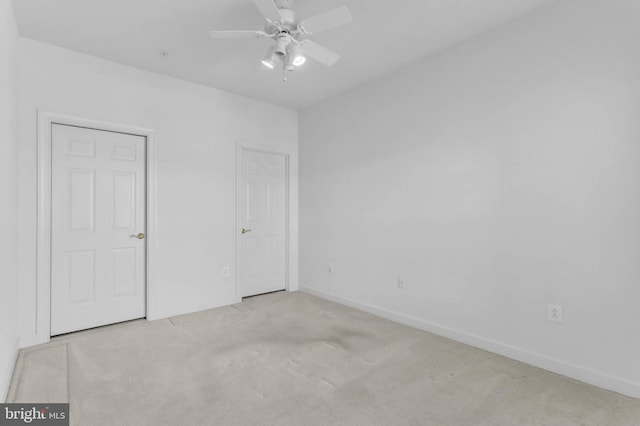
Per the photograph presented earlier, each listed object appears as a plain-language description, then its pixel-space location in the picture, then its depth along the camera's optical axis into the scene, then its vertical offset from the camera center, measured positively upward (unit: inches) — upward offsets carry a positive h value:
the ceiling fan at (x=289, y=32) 76.7 +47.5
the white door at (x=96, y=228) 116.2 -4.0
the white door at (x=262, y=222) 165.3 -3.0
